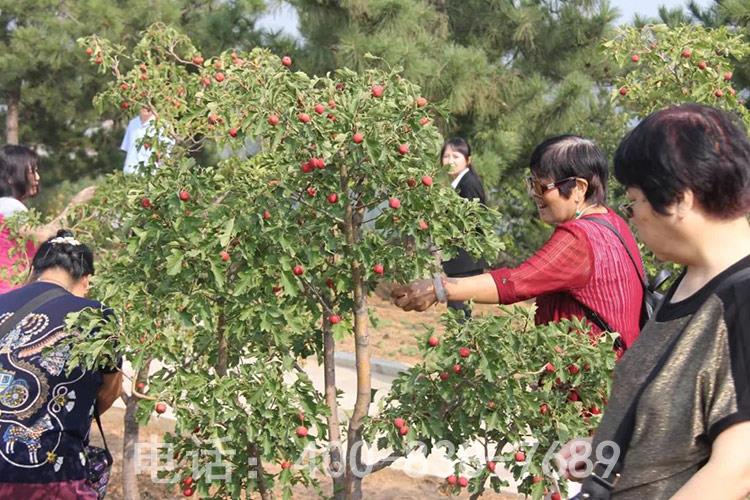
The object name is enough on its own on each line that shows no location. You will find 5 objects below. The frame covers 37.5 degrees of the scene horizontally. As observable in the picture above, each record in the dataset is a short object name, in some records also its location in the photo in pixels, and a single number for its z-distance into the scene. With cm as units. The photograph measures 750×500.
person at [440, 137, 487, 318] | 742
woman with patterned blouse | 341
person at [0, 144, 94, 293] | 449
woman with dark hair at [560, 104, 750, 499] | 165
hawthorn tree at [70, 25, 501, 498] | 289
